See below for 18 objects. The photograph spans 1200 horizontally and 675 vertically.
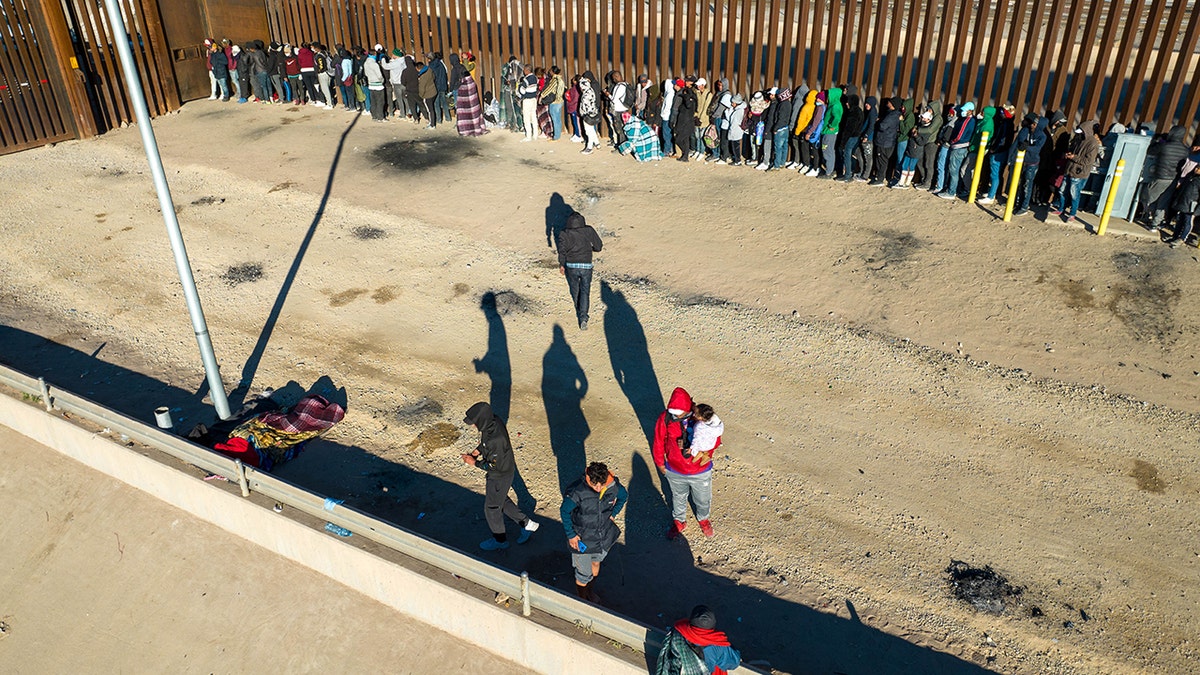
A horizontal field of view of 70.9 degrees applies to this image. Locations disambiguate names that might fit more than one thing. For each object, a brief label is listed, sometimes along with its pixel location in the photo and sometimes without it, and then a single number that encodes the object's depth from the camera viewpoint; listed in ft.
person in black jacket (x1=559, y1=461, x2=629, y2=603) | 20.51
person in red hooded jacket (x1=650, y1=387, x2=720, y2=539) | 22.68
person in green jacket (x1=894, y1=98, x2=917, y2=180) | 42.47
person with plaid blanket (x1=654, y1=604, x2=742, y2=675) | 17.19
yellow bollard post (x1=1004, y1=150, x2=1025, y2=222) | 39.50
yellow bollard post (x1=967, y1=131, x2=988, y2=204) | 40.52
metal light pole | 23.66
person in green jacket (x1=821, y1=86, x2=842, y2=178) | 44.27
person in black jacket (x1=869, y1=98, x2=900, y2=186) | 42.60
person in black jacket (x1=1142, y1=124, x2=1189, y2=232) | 36.99
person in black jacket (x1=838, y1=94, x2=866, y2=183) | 44.04
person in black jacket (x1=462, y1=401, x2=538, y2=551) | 22.26
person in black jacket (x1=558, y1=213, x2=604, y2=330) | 32.42
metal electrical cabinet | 37.83
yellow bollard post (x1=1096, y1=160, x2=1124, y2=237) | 37.81
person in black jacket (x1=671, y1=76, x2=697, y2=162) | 48.55
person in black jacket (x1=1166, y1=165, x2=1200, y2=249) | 36.09
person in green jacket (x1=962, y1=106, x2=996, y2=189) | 40.68
